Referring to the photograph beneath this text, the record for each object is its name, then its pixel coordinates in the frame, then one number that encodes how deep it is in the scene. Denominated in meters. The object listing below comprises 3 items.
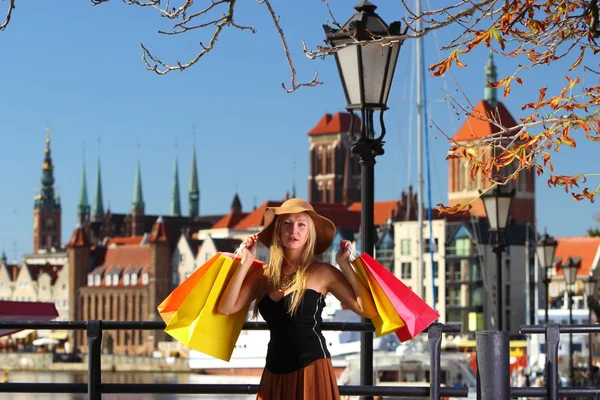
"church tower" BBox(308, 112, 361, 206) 182.75
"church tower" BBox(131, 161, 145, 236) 194.25
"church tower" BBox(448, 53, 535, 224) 141.12
